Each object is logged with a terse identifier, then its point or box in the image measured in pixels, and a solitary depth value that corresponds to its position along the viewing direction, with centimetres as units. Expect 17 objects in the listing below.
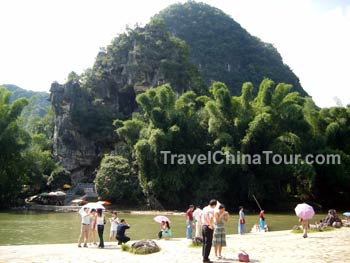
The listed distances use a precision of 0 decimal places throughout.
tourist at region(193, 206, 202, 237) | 1273
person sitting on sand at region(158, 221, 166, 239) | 1392
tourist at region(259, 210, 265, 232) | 1695
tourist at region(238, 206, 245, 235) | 1548
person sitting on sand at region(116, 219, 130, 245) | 1190
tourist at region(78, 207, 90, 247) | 1146
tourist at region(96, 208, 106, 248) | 1138
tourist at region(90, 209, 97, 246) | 1169
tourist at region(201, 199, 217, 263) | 812
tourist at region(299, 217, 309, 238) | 1266
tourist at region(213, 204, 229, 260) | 887
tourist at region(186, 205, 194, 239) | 1380
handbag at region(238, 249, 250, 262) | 830
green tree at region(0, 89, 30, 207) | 3388
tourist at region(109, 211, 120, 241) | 1302
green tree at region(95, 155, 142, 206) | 3416
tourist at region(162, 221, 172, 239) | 1388
